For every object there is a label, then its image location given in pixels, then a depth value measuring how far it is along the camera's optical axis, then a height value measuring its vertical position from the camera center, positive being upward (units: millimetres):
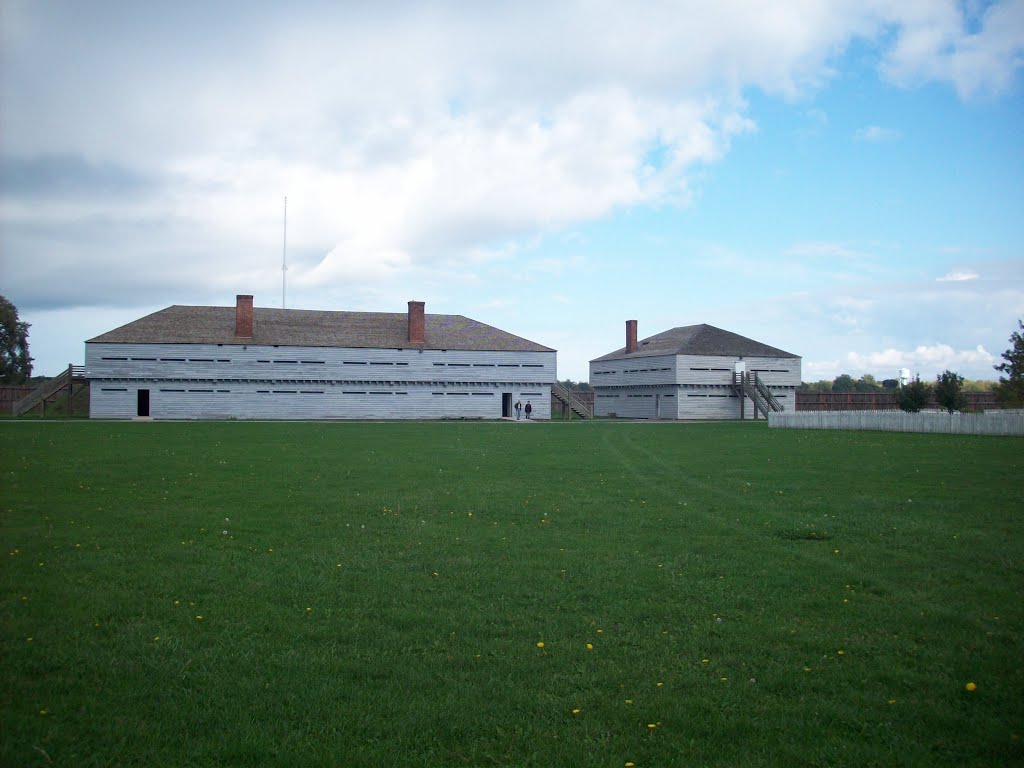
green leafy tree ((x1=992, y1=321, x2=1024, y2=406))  48938 +2350
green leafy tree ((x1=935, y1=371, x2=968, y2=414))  44500 +1246
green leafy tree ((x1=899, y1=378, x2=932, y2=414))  45219 +1015
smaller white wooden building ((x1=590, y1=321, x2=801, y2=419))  63719 +2892
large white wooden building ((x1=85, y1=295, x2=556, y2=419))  54312 +3006
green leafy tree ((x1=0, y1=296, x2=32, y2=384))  53475 +4166
